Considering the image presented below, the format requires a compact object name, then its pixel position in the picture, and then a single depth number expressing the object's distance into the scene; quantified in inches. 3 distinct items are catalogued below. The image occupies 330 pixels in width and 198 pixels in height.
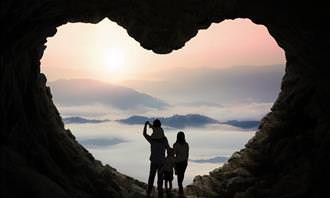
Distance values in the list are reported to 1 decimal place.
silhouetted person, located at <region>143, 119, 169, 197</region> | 765.9
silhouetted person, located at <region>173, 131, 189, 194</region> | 805.2
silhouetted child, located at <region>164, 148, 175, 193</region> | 794.2
